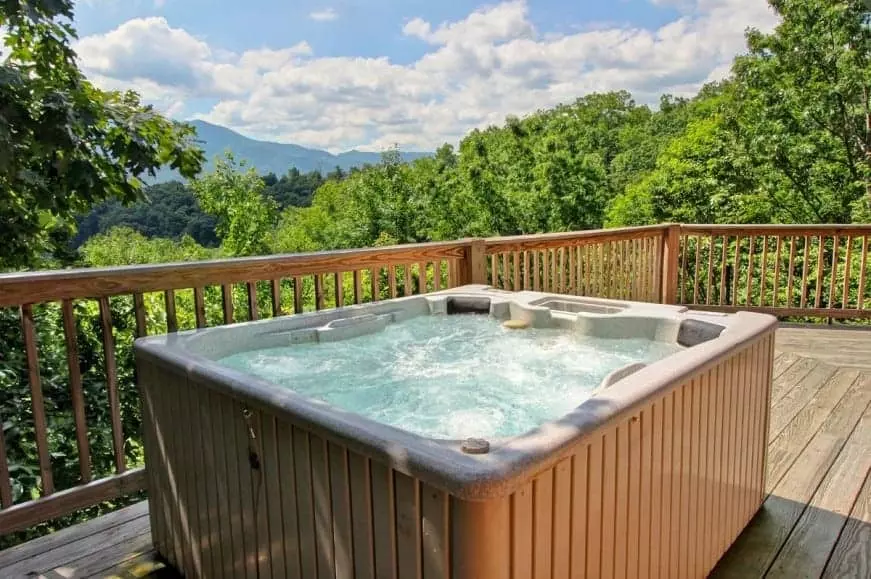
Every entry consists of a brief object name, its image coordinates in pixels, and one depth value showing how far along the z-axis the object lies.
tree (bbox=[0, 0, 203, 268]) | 2.96
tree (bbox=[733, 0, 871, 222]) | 8.30
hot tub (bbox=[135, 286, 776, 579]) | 1.03
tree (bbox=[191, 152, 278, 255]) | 24.05
